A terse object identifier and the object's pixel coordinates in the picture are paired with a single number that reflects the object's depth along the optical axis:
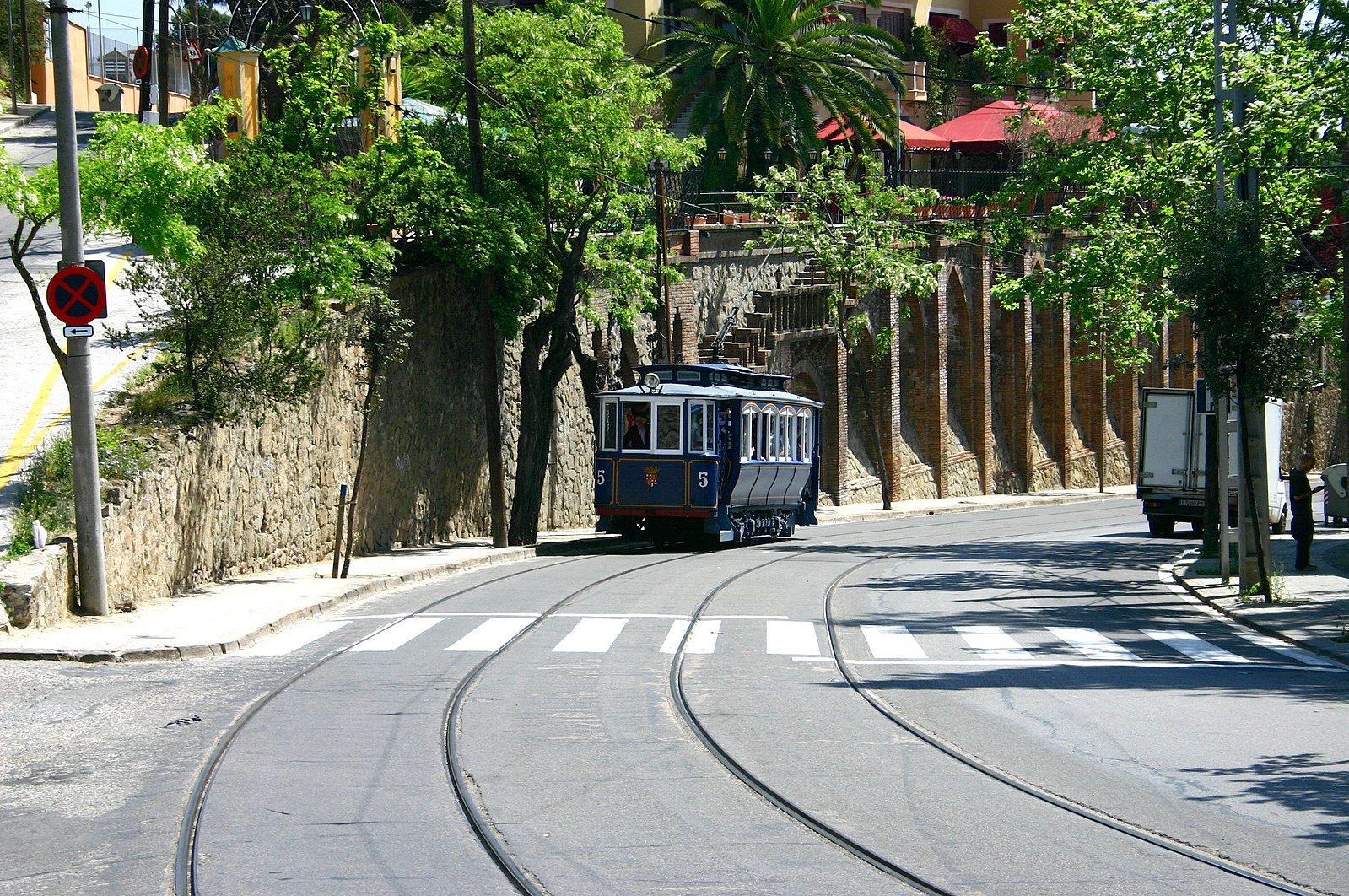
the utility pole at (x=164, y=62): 40.15
